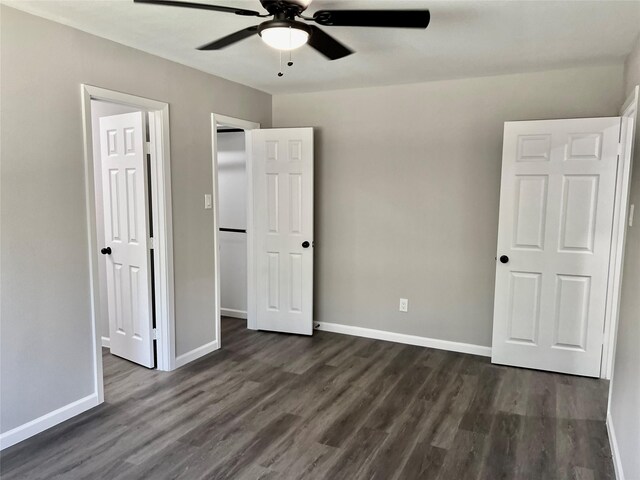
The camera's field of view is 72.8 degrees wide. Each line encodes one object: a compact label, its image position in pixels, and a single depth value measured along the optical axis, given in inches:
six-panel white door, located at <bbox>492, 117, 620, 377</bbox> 131.7
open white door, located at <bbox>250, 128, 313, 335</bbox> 169.0
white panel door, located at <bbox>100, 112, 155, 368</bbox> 134.6
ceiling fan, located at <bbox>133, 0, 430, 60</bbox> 72.6
